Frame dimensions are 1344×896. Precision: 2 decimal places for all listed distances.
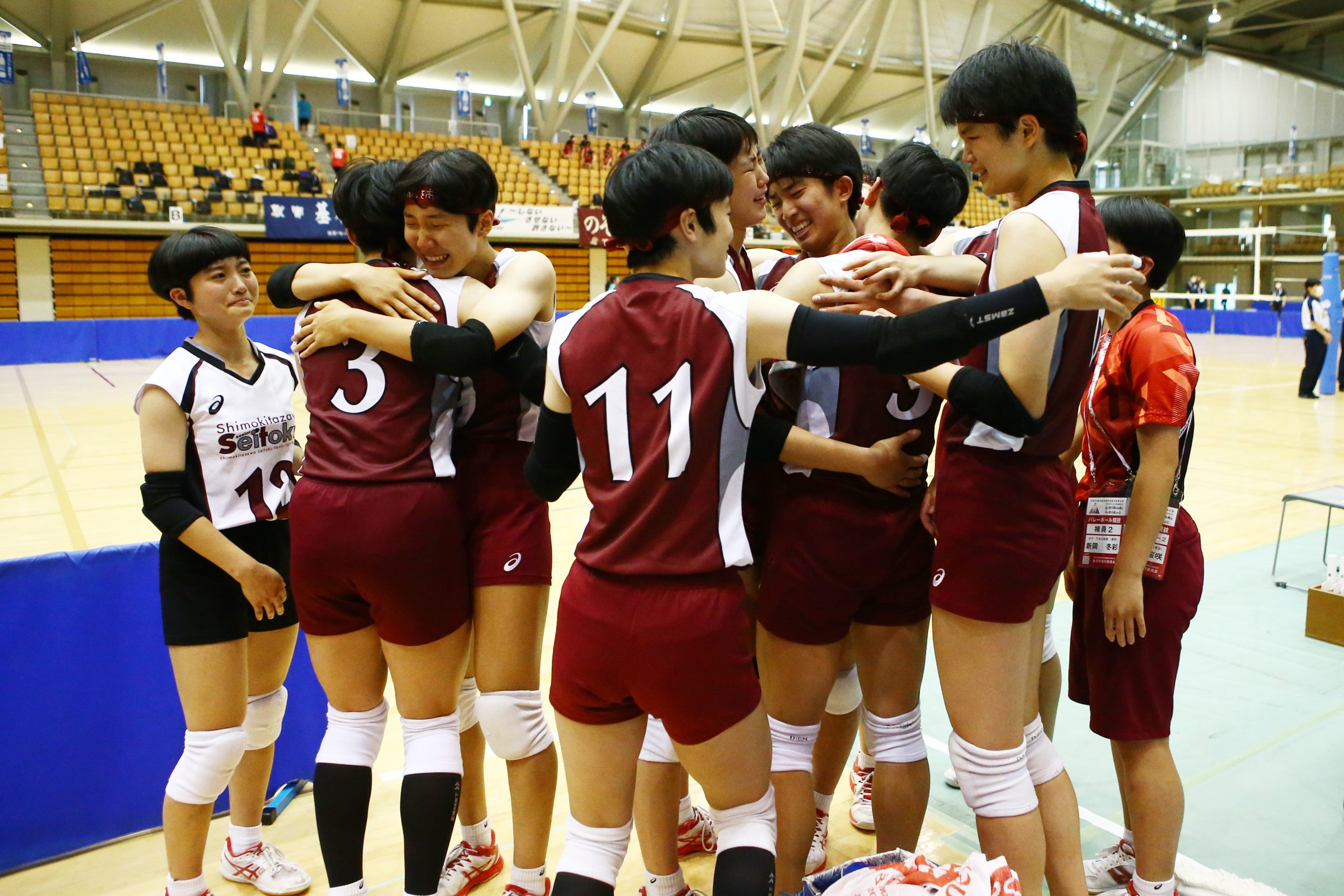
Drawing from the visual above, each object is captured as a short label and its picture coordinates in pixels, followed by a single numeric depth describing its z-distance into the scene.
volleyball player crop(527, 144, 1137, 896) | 1.64
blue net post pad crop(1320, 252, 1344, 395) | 12.06
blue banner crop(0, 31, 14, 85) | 18.20
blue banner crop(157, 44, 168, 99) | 21.23
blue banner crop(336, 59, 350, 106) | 22.73
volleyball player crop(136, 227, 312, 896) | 2.39
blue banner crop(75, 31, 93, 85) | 20.16
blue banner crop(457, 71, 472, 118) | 23.89
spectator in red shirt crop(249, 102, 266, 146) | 20.06
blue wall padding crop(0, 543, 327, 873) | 2.67
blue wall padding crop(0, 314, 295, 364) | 15.05
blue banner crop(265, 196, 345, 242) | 18.27
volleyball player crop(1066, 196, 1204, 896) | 2.16
